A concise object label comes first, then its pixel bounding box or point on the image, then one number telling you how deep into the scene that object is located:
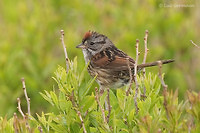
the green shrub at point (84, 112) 4.78
